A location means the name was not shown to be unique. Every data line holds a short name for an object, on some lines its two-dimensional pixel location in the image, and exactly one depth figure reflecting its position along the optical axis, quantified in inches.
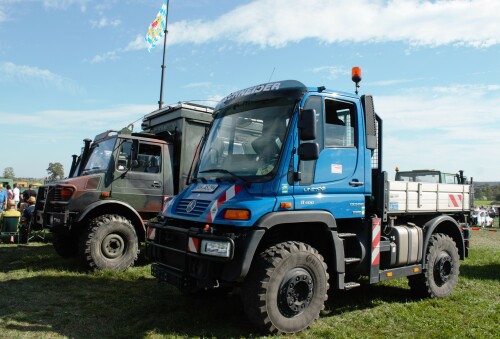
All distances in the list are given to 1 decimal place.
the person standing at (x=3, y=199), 601.3
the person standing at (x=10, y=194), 675.4
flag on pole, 502.0
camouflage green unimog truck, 296.5
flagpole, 461.7
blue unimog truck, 167.8
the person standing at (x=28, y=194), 518.5
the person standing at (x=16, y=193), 698.8
